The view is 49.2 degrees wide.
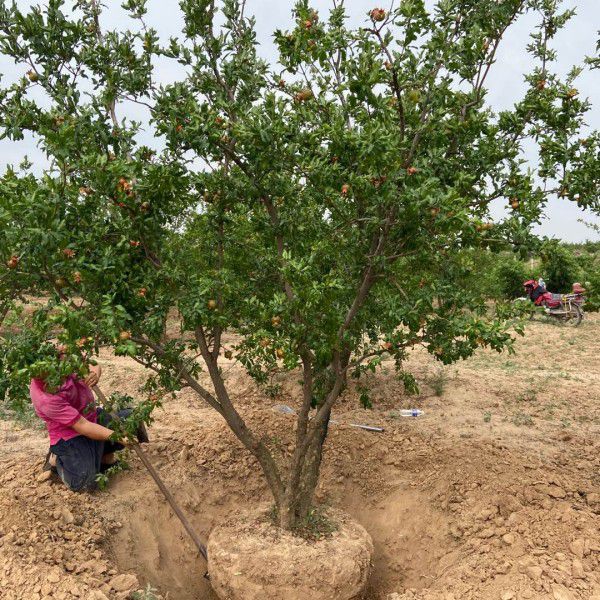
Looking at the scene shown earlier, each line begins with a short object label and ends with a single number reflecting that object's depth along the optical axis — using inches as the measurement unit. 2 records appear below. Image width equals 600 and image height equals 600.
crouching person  207.9
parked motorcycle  615.8
